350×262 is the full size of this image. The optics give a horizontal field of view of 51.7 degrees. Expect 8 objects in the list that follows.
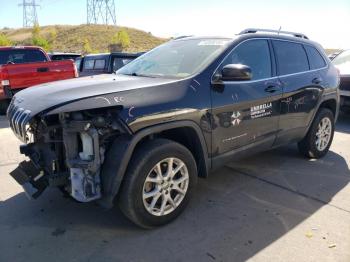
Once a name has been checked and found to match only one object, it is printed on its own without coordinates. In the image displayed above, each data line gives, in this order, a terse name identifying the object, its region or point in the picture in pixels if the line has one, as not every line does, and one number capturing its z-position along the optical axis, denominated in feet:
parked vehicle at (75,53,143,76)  31.32
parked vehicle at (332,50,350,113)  26.66
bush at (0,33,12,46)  168.96
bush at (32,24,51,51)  179.11
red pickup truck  29.07
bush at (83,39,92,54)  188.14
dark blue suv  9.72
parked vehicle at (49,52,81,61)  44.90
